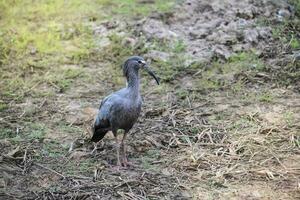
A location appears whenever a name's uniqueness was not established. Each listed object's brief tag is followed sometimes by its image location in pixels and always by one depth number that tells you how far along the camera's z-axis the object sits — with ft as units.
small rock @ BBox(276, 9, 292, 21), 54.68
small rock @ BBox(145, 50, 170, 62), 50.49
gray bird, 34.56
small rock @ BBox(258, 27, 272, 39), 52.05
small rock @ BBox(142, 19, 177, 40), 53.25
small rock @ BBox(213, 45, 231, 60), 49.64
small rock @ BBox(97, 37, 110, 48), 53.07
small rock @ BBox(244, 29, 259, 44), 51.39
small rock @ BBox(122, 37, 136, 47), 52.63
